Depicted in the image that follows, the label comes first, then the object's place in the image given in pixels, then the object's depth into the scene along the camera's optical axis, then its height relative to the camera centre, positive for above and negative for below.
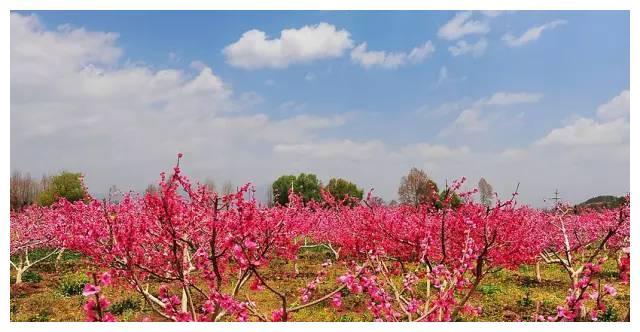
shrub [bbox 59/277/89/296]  8.94 -2.16
